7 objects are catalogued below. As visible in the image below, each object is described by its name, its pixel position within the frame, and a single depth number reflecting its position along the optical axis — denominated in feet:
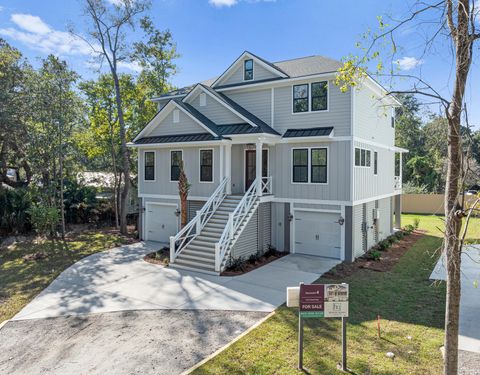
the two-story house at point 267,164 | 45.73
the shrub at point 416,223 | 69.91
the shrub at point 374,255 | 46.36
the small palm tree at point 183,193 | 48.44
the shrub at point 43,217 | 55.08
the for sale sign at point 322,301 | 19.83
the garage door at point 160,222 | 56.70
